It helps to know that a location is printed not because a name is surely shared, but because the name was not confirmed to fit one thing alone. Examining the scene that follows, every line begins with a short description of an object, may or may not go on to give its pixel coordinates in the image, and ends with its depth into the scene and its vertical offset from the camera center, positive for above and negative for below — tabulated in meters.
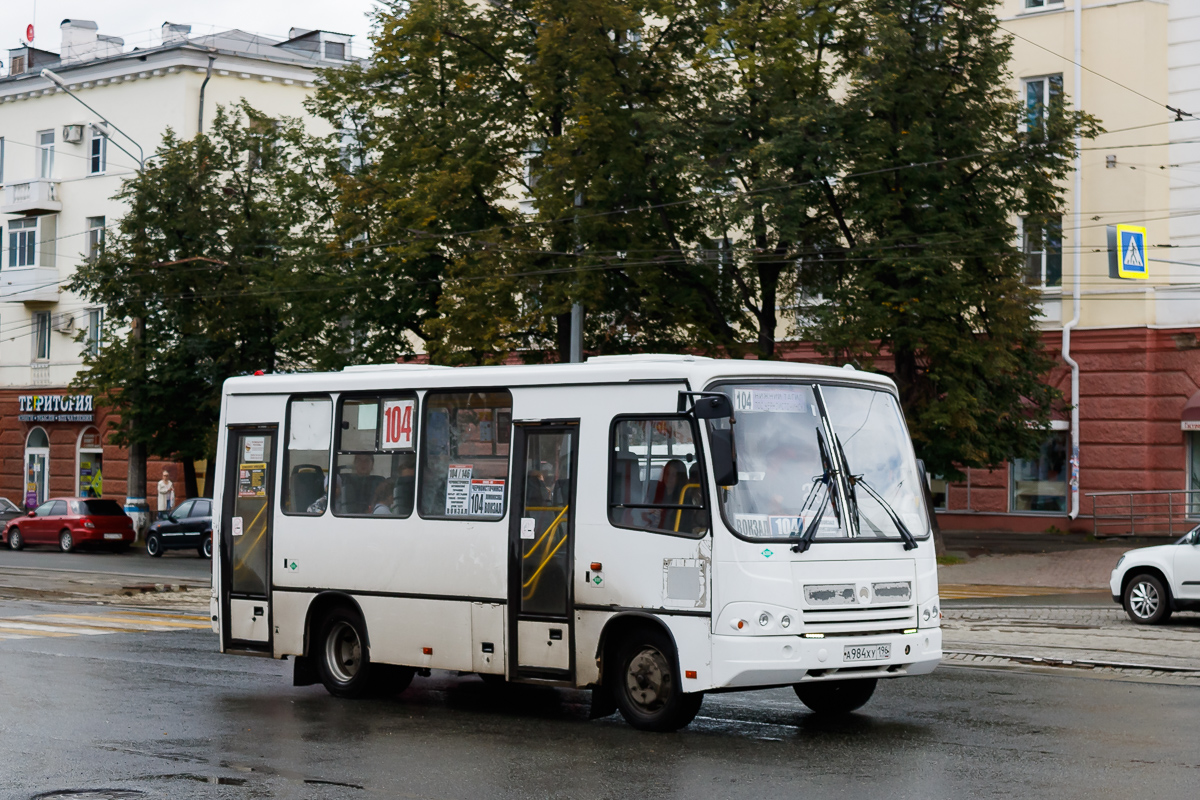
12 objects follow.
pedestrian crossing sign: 29.84 +4.43
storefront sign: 55.25 +1.97
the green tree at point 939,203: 28.09 +4.98
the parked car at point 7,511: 48.06 -1.43
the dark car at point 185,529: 38.81 -1.52
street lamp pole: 43.94 -0.57
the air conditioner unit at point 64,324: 55.84 +4.99
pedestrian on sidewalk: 46.81 -0.79
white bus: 10.86 -0.44
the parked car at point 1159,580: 19.36 -1.17
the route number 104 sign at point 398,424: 13.08 +0.39
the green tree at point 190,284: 41.12 +4.73
